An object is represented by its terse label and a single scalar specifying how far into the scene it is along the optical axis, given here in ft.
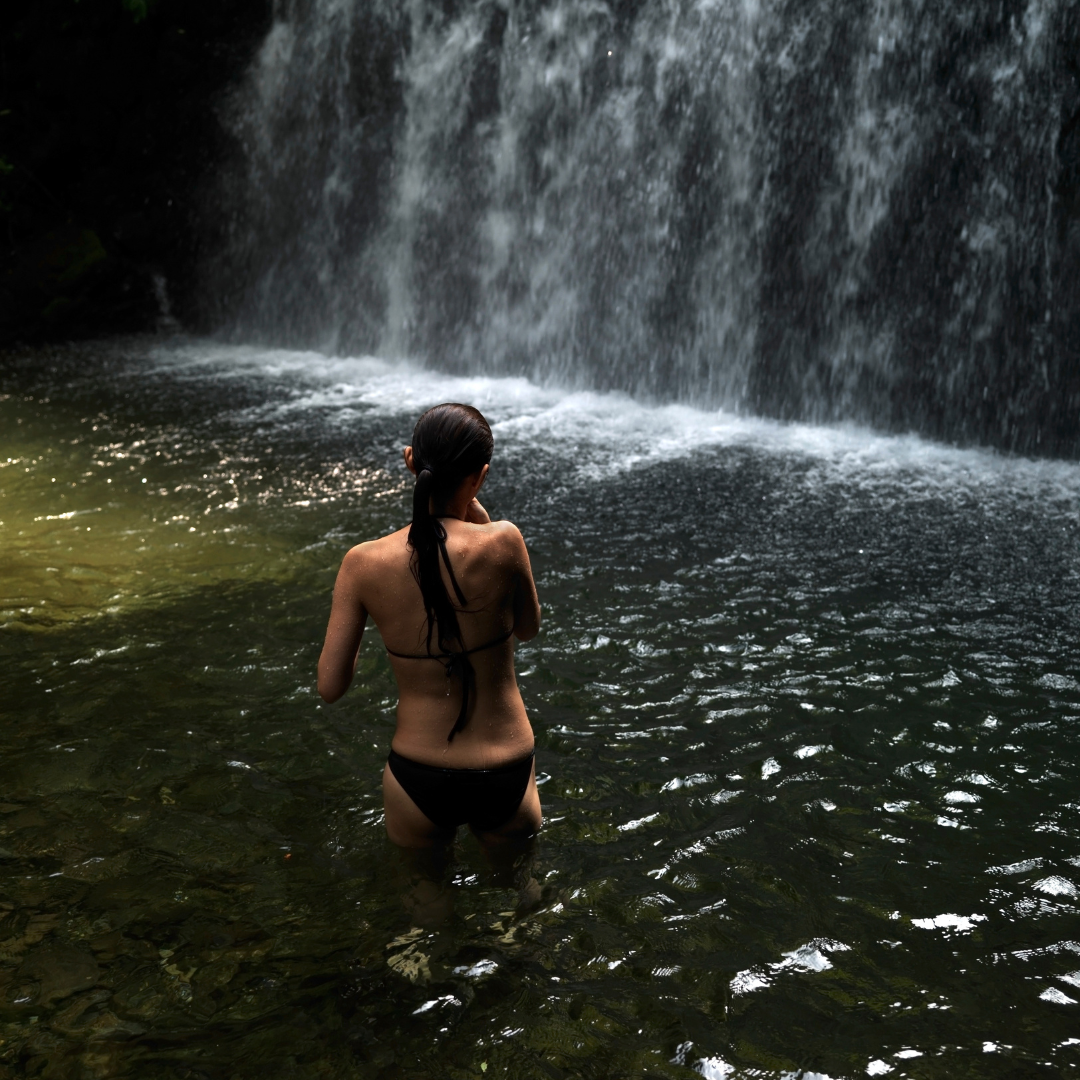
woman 9.43
